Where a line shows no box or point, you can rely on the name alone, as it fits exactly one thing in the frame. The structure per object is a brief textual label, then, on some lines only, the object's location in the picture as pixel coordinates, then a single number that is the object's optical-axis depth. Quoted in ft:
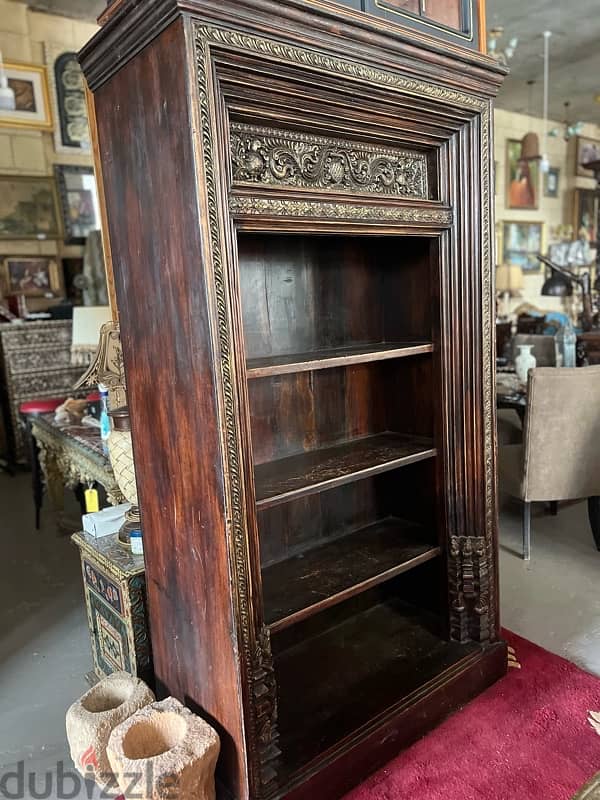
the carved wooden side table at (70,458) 8.66
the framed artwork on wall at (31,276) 18.07
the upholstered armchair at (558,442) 9.27
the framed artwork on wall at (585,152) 31.99
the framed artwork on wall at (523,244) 29.04
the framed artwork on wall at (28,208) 17.60
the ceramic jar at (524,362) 13.12
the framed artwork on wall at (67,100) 17.40
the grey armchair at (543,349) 16.01
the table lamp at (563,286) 17.05
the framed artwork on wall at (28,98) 16.78
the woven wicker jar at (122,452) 7.16
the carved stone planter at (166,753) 4.60
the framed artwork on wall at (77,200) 18.24
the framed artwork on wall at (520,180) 28.50
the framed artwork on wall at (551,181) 30.85
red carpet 5.48
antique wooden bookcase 4.50
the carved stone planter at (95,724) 5.28
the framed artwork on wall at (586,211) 32.07
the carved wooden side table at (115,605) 6.23
